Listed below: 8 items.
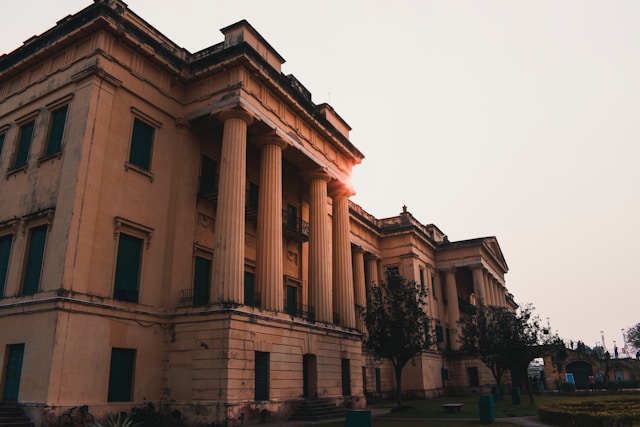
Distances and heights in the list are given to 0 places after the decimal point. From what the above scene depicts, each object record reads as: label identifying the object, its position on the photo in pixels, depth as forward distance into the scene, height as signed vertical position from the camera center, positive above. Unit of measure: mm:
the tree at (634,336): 110062 +6499
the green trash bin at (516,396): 29375 -1650
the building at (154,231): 16109 +5430
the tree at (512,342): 30109 +1525
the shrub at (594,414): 13492 -1483
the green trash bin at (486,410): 17844 -1474
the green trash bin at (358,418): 11047 -1049
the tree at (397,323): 27156 +2519
